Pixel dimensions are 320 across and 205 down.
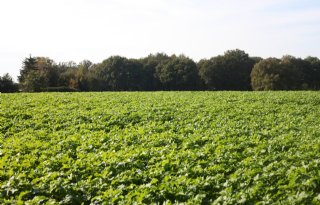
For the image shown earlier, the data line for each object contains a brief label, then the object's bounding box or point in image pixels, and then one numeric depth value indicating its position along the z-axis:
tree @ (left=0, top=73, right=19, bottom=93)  50.09
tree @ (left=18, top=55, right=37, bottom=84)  71.38
